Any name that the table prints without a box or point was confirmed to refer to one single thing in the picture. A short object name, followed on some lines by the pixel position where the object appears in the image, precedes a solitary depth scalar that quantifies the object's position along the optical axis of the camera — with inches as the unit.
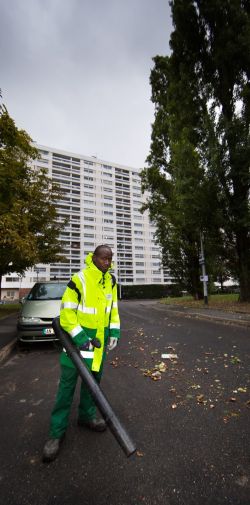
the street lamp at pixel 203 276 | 738.6
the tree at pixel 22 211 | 359.9
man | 102.2
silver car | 264.8
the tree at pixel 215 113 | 616.6
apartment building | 2871.6
